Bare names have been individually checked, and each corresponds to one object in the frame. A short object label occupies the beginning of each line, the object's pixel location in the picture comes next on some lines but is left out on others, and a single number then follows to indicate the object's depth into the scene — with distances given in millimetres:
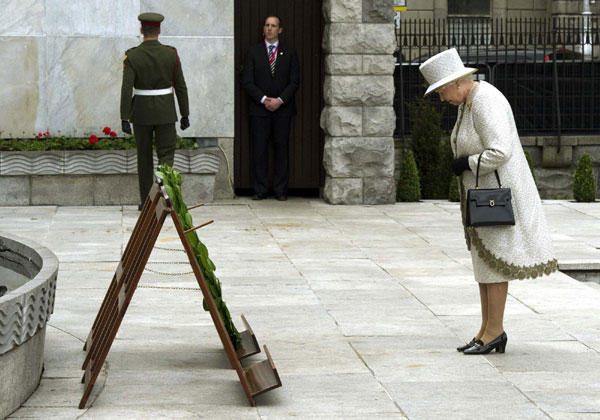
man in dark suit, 14883
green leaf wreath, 6191
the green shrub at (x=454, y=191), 15266
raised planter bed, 14195
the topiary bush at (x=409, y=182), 15320
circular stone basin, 5379
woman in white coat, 6922
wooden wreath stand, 5879
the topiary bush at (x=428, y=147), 15758
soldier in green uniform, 13203
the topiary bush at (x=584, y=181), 15500
